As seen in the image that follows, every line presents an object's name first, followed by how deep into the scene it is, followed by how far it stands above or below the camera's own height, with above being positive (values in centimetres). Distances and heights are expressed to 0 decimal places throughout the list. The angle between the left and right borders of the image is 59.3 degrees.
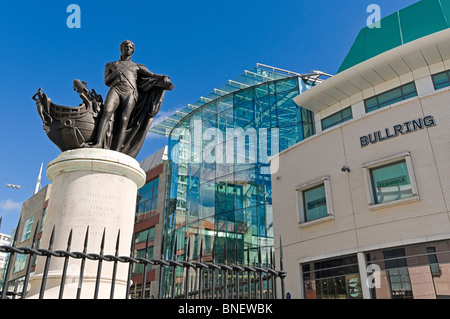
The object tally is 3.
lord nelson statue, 652 +360
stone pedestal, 516 +154
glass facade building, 2694 +1189
